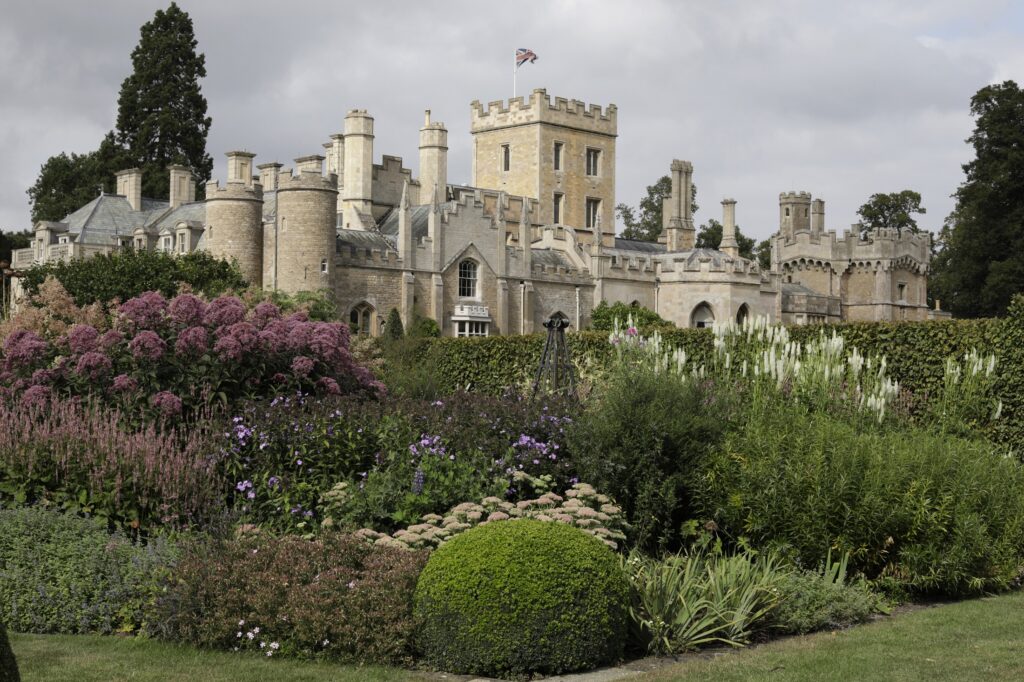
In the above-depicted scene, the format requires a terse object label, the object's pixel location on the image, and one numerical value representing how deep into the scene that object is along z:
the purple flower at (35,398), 12.08
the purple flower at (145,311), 12.94
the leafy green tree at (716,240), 79.75
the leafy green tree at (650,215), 82.25
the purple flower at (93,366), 12.38
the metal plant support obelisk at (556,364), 16.11
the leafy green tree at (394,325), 39.78
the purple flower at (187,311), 12.92
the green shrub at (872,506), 10.73
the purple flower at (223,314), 13.04
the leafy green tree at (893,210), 78.31
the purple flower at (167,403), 11.95
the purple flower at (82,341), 12.68
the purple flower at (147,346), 12.37
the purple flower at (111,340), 12.53
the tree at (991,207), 52.28
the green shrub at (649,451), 11.24
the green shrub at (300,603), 8.18
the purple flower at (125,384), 12.12
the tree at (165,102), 62.94
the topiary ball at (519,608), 7.91
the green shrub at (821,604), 9.43
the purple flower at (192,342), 12.50
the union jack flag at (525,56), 59.66
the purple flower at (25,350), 12.91
